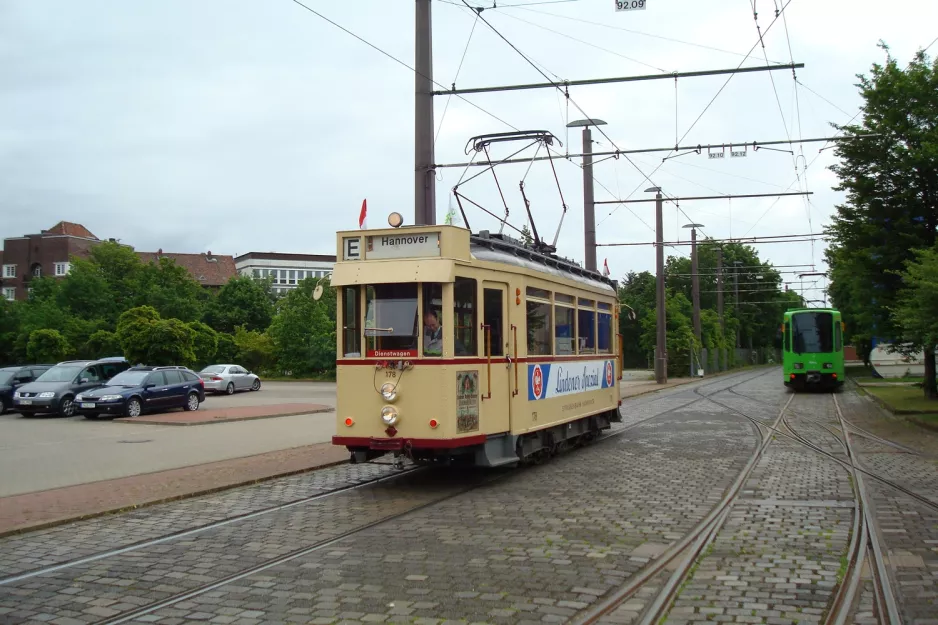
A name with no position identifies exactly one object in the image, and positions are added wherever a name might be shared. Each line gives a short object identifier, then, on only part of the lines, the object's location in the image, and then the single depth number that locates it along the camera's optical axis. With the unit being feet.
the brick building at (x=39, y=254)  270.87
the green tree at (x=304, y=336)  172.76
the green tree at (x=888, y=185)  70.64
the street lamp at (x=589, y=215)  89.40
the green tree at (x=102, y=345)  128.36
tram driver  33.63
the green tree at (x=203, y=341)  104.73
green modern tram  105.70
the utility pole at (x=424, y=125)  46.32
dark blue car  74.13
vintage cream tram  33.45
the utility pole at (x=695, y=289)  158.98
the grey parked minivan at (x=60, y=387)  78.02
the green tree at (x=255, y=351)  186.19
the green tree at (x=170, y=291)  199.41
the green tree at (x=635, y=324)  247.09
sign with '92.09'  41.88
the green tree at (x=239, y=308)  245.24
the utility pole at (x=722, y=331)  199.31
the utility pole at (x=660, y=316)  122.72
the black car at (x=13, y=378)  84.64
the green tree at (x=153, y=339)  93.45
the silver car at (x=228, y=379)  119.75
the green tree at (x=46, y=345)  127.85
